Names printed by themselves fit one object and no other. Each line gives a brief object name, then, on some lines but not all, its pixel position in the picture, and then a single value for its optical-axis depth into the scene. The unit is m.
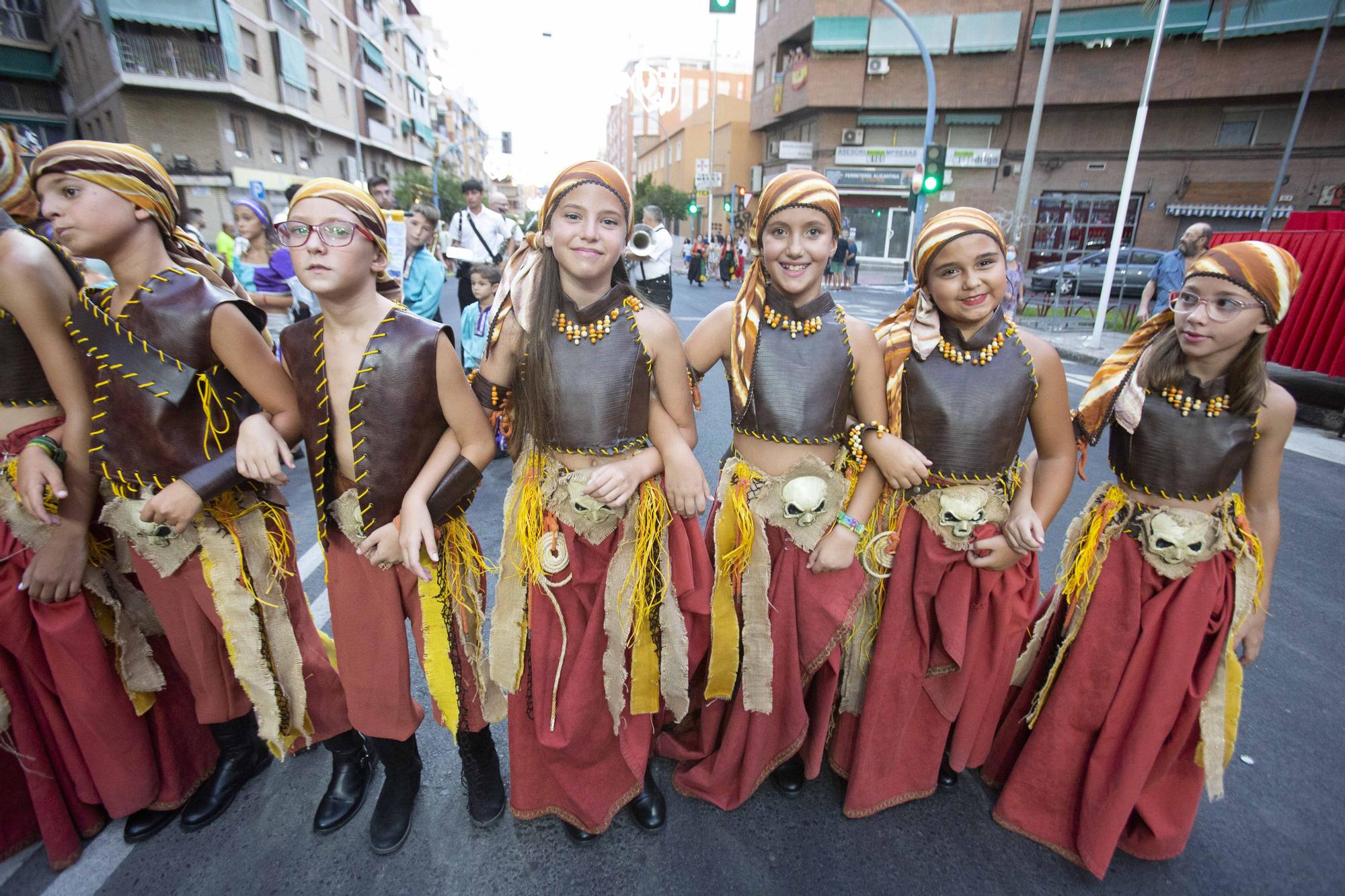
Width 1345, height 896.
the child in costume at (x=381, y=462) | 1.64
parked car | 16.42
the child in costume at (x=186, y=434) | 1.66
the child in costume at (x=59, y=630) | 1.75
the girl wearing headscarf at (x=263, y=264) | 4.84
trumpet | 1.69
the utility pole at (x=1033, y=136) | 12.17
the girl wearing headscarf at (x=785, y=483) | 1.87
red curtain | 6.10
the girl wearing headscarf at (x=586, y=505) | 1.77
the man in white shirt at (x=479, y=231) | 6.83
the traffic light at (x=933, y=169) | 11.29
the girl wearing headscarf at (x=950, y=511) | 1.85
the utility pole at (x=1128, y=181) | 9.21
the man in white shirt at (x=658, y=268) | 7.00
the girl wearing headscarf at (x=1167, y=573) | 1.77
